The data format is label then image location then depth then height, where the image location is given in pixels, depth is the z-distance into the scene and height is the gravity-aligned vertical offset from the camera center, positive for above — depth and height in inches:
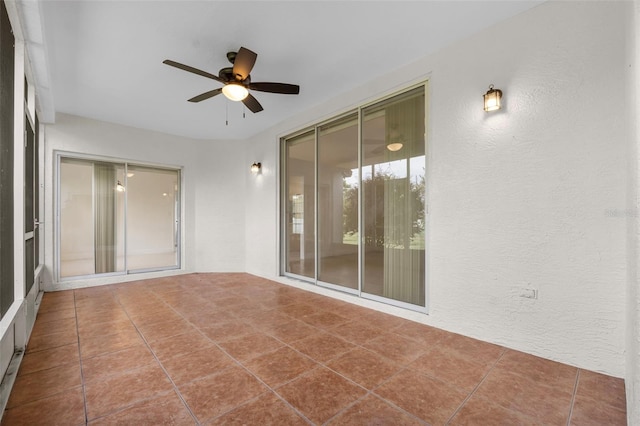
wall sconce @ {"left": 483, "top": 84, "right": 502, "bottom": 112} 100.4 +40.7
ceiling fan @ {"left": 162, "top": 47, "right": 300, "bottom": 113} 102.2 +54.4
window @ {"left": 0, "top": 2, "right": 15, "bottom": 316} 79.3 +16.3
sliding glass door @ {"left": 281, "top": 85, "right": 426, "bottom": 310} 131.5 +6.5
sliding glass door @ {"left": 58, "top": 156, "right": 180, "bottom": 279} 193.5 -2.2
